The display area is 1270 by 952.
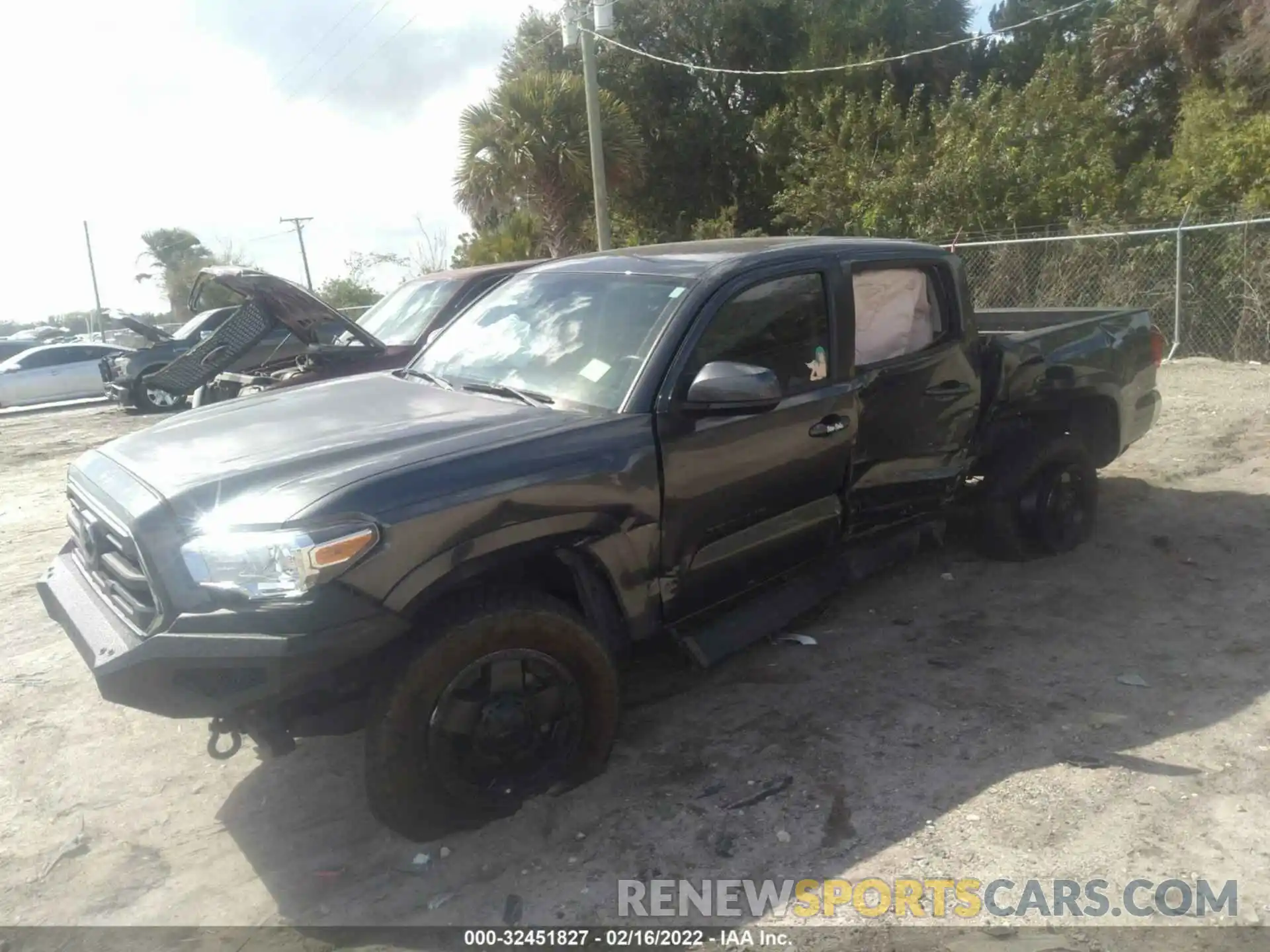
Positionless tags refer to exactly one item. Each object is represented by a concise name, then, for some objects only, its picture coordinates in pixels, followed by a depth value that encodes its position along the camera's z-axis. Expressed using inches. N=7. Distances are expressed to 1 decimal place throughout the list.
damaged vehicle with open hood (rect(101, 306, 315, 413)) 600.4
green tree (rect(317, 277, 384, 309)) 1179.4
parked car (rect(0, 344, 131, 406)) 810.2
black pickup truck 116.6
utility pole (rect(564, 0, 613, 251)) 652.7
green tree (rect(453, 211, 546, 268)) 799.7
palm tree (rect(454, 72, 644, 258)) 748.6
